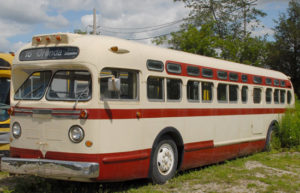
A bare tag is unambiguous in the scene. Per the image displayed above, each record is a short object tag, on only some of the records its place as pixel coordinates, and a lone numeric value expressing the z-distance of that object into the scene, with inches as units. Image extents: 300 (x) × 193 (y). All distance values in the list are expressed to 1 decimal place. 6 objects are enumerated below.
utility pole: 965.2
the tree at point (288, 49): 1523.0
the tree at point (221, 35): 934.4
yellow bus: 351.3
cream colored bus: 245.9
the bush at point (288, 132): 514.0
